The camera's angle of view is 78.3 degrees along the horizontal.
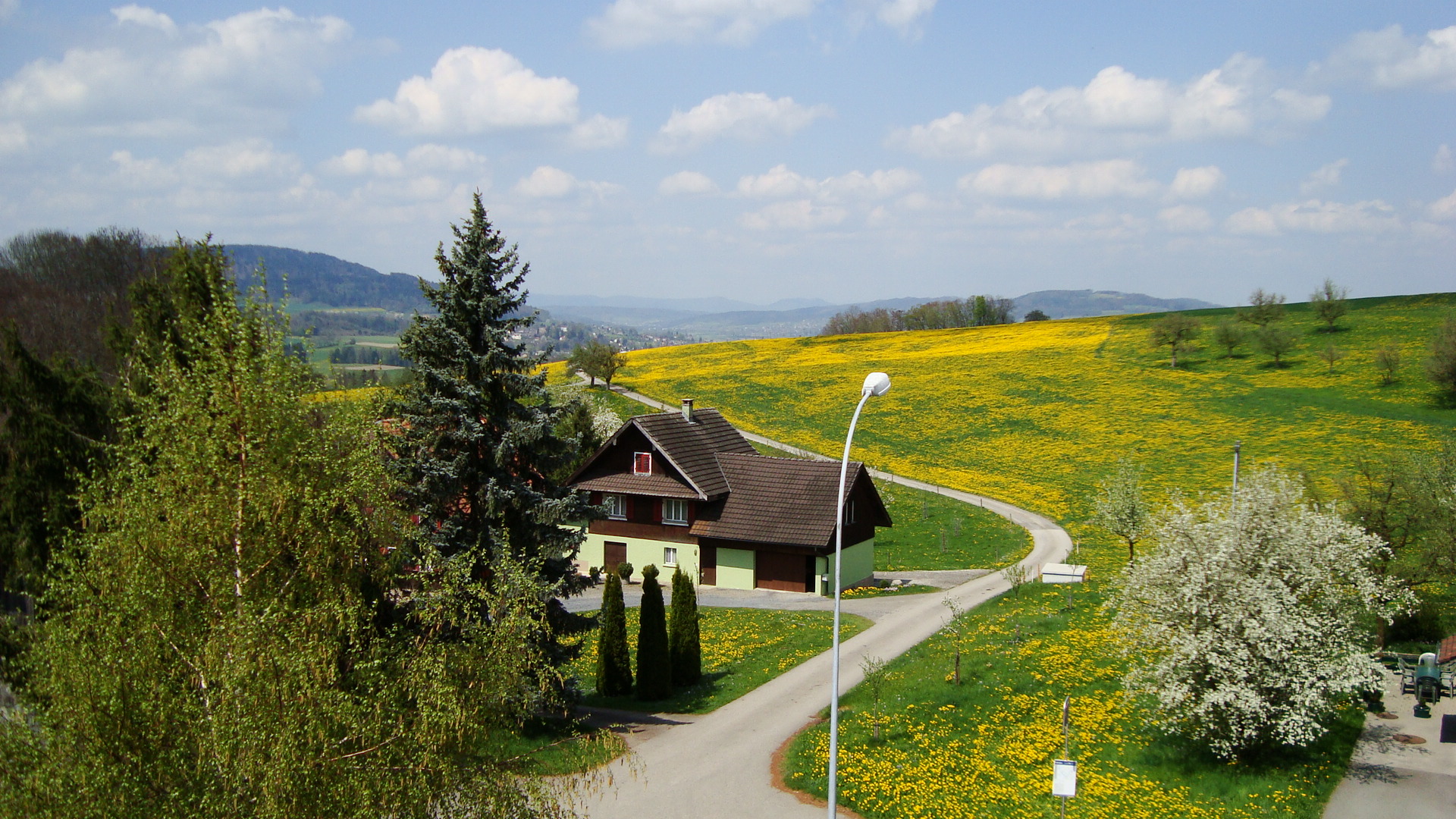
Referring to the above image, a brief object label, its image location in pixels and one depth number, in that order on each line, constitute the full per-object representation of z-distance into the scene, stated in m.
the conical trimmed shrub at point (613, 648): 24.58
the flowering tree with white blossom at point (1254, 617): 17.77
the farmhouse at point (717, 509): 39.97
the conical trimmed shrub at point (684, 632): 26.14
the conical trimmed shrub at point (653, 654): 24.77
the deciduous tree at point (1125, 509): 35.31
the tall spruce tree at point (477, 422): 20.31
